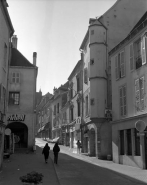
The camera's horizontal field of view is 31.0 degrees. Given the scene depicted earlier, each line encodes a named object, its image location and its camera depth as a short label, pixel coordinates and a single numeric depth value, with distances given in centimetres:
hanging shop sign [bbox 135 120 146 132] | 1242
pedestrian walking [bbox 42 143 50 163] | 2010
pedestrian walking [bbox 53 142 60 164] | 1995
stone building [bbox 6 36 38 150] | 3083
